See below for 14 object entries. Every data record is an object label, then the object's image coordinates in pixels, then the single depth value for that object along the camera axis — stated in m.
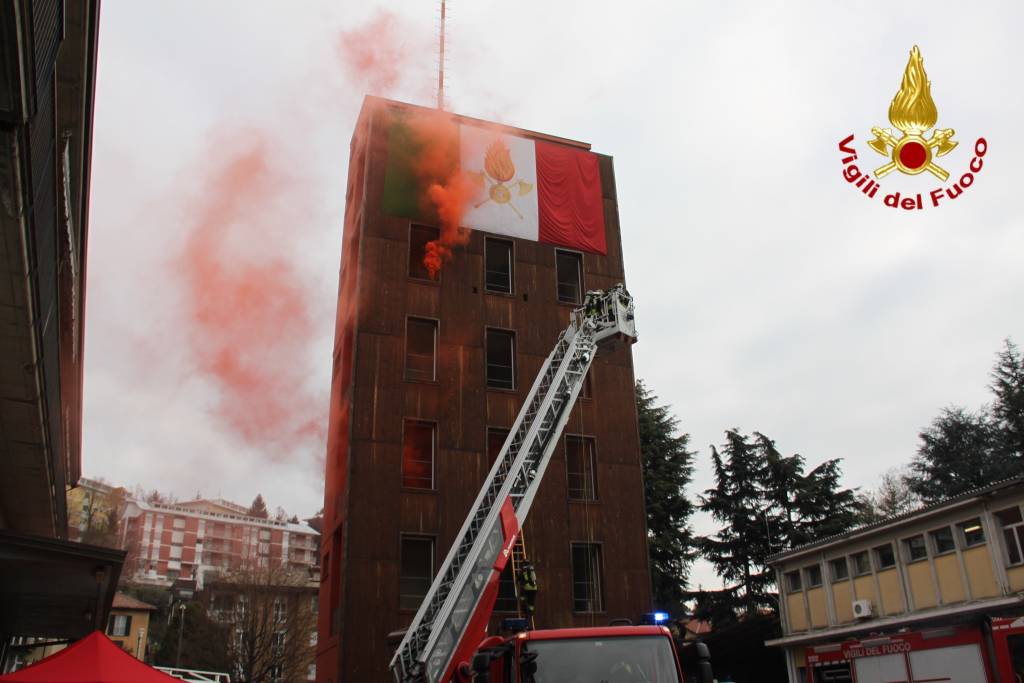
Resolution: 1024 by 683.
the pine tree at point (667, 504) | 41.34
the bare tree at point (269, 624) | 47.69
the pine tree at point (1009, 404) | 42.78
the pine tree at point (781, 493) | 42.50
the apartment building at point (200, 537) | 113.62
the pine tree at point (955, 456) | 43.75
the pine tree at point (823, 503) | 41.84
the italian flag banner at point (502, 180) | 28.56
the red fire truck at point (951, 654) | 18.62
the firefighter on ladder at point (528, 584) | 15.10
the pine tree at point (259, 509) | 142.76
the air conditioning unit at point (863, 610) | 25.55
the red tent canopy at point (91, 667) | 8.80
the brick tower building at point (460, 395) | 23.89
